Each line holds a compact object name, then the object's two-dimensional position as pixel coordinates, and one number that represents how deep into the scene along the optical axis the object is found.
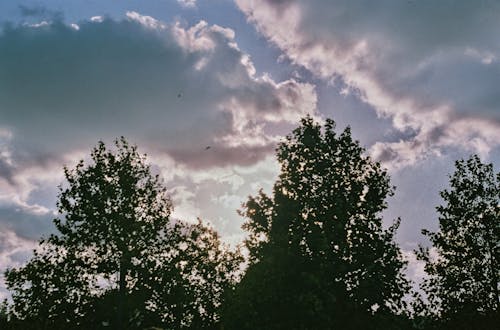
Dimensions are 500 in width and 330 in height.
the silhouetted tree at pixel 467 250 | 31.20
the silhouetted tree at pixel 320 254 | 28.00
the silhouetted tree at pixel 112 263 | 32.91
